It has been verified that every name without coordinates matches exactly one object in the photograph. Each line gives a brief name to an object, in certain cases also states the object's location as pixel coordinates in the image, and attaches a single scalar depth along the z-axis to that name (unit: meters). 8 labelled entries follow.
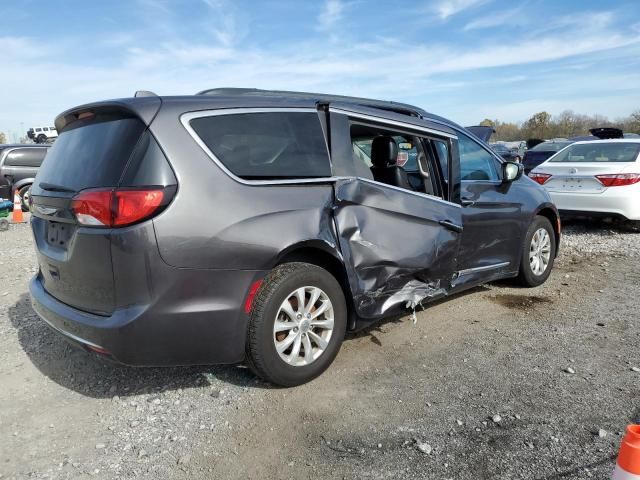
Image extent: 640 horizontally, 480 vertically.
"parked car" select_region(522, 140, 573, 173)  13.96
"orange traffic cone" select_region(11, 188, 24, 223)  11.73
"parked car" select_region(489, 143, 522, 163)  13.59
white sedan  7.79
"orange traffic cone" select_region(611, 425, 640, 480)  1.71
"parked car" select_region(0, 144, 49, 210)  13.05
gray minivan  2.72
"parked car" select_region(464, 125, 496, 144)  12.34
